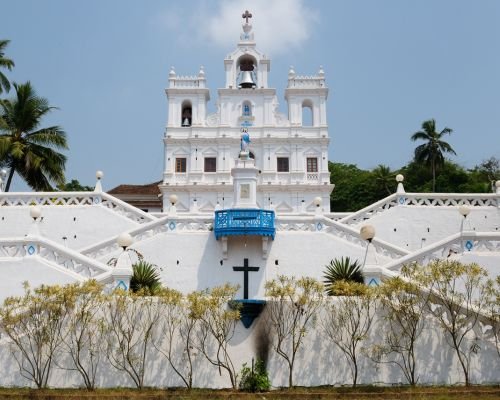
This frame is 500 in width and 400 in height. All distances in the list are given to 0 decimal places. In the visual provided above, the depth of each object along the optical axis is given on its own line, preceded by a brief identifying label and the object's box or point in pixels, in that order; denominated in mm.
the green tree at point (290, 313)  14305
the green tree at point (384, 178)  54469
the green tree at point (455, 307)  14141
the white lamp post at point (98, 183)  26766
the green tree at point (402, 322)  14109
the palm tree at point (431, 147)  50094
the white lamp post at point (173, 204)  22984
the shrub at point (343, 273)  18453
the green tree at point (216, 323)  14023
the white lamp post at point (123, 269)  15727
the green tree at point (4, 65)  31234
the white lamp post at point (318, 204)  23741
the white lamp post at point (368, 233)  15742
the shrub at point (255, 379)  13883
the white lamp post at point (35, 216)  18359
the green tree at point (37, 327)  13844
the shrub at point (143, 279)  17750
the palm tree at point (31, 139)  31625
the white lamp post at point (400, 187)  26917
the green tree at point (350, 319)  14422
